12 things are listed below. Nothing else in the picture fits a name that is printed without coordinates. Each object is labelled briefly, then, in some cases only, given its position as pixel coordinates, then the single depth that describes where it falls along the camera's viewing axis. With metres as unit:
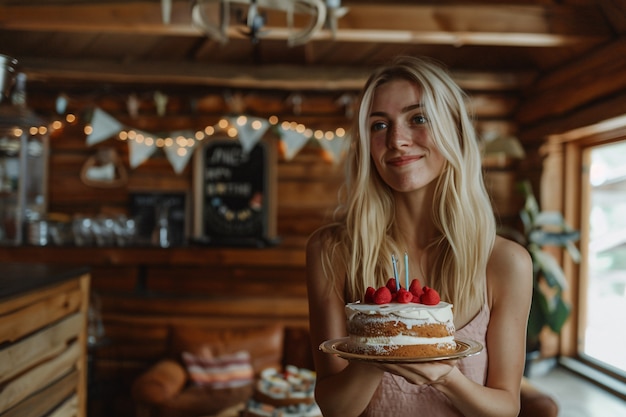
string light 4.96
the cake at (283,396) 3.70
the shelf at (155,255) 4.96
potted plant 4.58
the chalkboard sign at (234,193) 5.21
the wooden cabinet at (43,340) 2.45
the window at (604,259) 4.60
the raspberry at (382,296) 1.39
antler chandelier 2.83
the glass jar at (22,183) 5.02
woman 1.44
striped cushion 4.48
